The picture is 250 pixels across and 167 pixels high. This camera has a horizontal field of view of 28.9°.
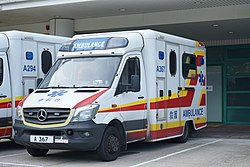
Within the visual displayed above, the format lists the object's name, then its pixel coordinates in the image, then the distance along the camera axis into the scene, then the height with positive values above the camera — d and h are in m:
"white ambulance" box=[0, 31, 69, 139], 11.70 +0.27
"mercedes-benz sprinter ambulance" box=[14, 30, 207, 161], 9.69 -0.38
